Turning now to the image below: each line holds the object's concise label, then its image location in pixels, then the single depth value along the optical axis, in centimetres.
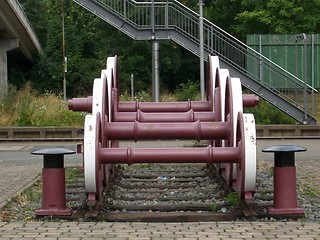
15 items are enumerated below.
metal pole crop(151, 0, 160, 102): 2461
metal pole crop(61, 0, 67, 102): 4169
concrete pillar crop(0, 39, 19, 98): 3672
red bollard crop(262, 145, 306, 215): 835
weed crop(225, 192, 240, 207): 905
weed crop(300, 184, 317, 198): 1004
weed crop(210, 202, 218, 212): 887
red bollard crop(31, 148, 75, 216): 836
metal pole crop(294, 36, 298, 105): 2570
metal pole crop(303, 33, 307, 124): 2403
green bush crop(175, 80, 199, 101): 2933
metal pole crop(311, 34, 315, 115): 2683
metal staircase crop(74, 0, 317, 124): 2411
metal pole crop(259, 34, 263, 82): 2399
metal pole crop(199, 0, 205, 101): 2233
